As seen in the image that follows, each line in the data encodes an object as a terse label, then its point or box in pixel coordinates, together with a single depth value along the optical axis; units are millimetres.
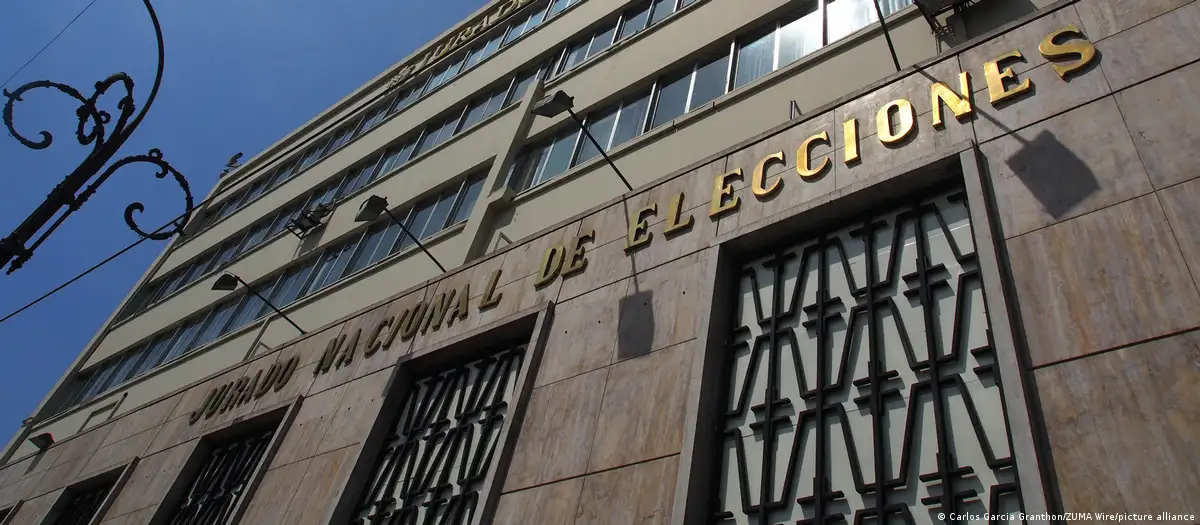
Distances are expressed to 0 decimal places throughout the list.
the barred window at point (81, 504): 15489
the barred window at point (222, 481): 12289
